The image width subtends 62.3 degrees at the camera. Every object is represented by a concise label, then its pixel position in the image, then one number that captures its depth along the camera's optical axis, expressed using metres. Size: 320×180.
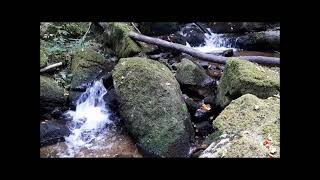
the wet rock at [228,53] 6.03
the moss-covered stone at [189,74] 4.63
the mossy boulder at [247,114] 3.29
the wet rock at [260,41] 6.87
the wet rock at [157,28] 6.90
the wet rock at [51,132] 3.75
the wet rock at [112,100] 4.31
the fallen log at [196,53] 4.86
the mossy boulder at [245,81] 3.77
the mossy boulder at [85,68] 4.69
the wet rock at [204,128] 3.85
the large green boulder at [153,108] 3.50
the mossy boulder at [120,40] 5.73
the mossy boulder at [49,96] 4.22
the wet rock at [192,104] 4.18
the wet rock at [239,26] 7.85
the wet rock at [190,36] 7.05
